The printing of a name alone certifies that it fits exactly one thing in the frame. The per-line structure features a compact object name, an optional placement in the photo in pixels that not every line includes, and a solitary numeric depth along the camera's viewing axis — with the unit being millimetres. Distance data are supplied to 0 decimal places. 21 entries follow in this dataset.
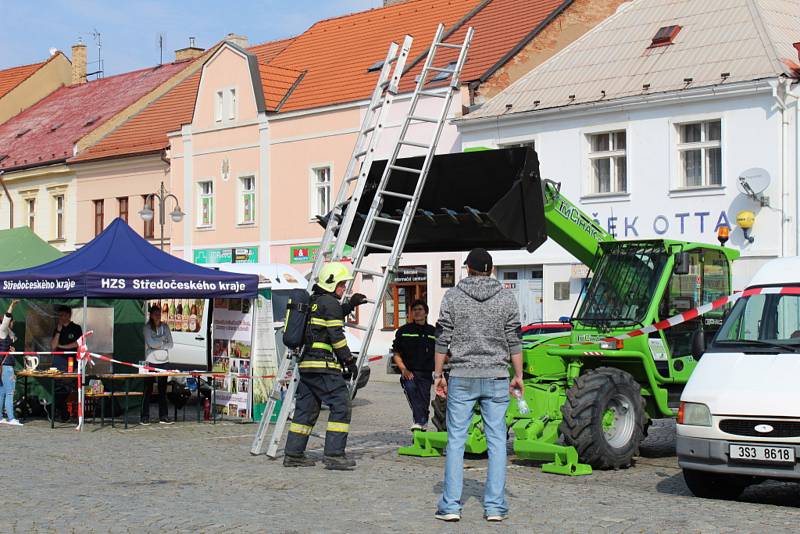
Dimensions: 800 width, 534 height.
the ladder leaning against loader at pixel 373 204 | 13281
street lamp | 36250
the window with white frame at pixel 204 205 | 42500
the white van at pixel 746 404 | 10148
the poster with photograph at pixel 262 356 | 18406
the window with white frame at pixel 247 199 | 40625
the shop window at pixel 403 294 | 35125
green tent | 22234
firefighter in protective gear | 12477
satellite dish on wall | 26875
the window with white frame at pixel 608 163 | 30438
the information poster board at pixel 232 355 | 18484
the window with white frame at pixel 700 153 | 28453
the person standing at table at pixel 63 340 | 18786
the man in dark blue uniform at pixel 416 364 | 14922
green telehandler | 12633
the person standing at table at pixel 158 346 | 18656
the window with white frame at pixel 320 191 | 38094
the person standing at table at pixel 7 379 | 18266
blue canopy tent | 17094
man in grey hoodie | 9453
